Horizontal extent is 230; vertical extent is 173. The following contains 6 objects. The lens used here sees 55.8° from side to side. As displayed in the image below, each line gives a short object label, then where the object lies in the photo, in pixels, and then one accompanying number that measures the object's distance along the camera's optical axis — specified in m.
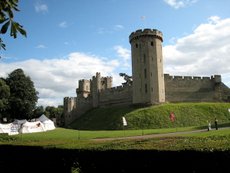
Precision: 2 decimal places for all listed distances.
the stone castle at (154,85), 38.62
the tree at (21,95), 38.93
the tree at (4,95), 34.98
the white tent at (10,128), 28.78
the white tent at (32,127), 30.36
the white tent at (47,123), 34.06
